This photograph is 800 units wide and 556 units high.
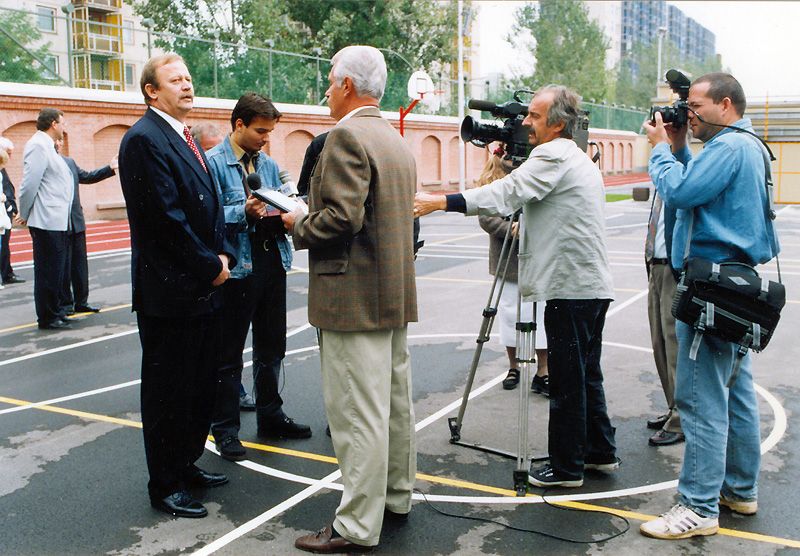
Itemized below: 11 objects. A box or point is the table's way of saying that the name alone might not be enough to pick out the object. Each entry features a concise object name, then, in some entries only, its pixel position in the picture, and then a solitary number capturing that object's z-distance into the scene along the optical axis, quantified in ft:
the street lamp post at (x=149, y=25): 82.98
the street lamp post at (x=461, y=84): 110.32
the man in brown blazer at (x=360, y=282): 11.86
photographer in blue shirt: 12.48
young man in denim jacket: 16.33
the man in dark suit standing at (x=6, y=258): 39.73
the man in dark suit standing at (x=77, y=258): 31.35
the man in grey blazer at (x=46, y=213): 29.17
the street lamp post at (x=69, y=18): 75.10
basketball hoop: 111.50
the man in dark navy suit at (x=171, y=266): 12.84
